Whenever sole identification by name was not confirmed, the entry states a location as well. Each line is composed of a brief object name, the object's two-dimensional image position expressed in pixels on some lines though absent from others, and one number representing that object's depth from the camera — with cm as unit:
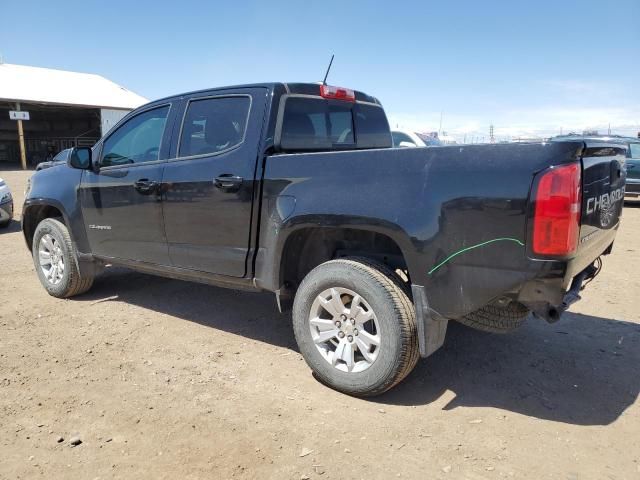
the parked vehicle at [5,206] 923
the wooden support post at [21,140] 2631
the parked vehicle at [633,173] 1272
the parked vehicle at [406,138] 1145
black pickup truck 247
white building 2794
